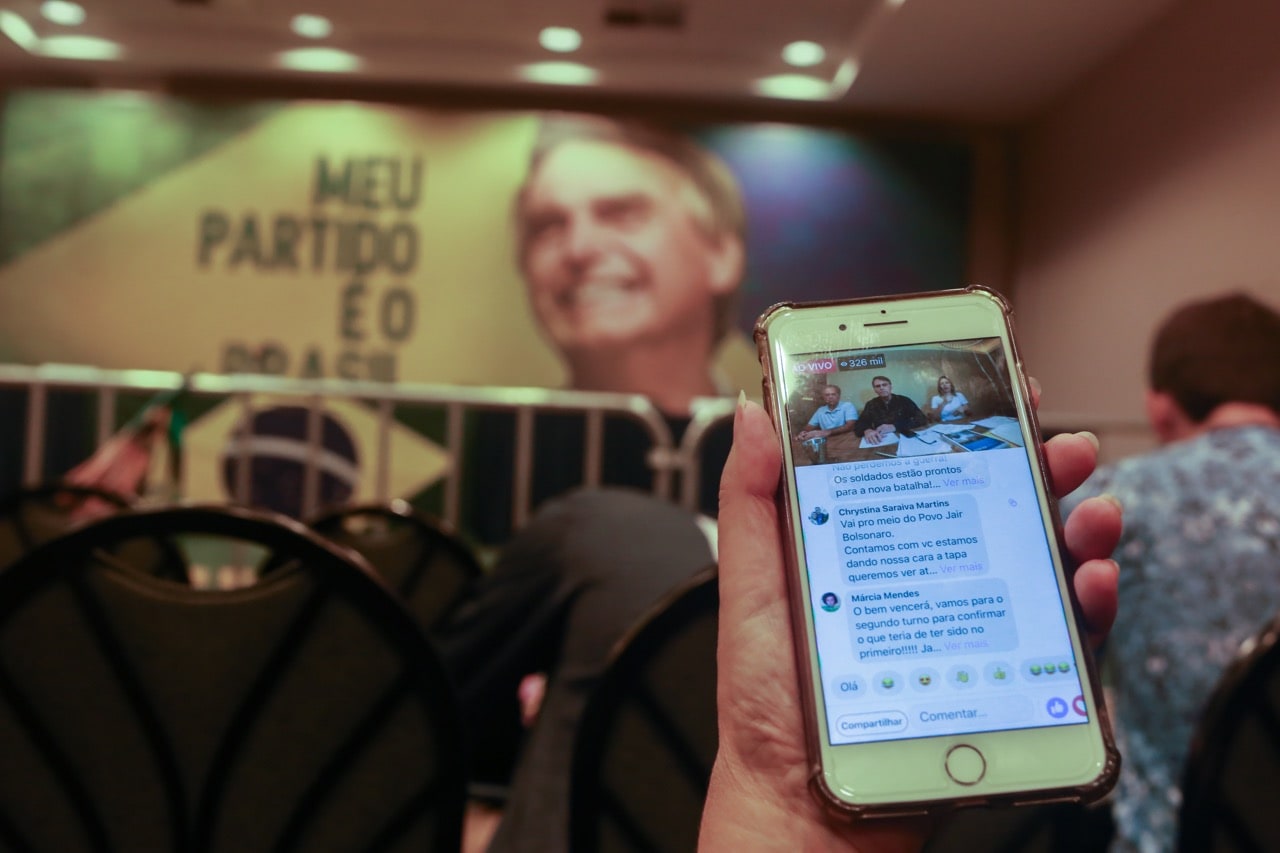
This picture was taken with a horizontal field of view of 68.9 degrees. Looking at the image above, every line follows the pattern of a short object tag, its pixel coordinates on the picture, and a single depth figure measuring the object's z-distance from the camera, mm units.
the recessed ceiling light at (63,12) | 4148
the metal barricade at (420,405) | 2576
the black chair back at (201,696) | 767
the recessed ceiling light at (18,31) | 4211
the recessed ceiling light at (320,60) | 4418
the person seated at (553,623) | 1019
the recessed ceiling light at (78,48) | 4438
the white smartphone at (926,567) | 521
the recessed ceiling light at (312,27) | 4164
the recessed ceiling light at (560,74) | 4430
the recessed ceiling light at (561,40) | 4148
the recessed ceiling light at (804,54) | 4176
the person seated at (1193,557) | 1500
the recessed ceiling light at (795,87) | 4453
